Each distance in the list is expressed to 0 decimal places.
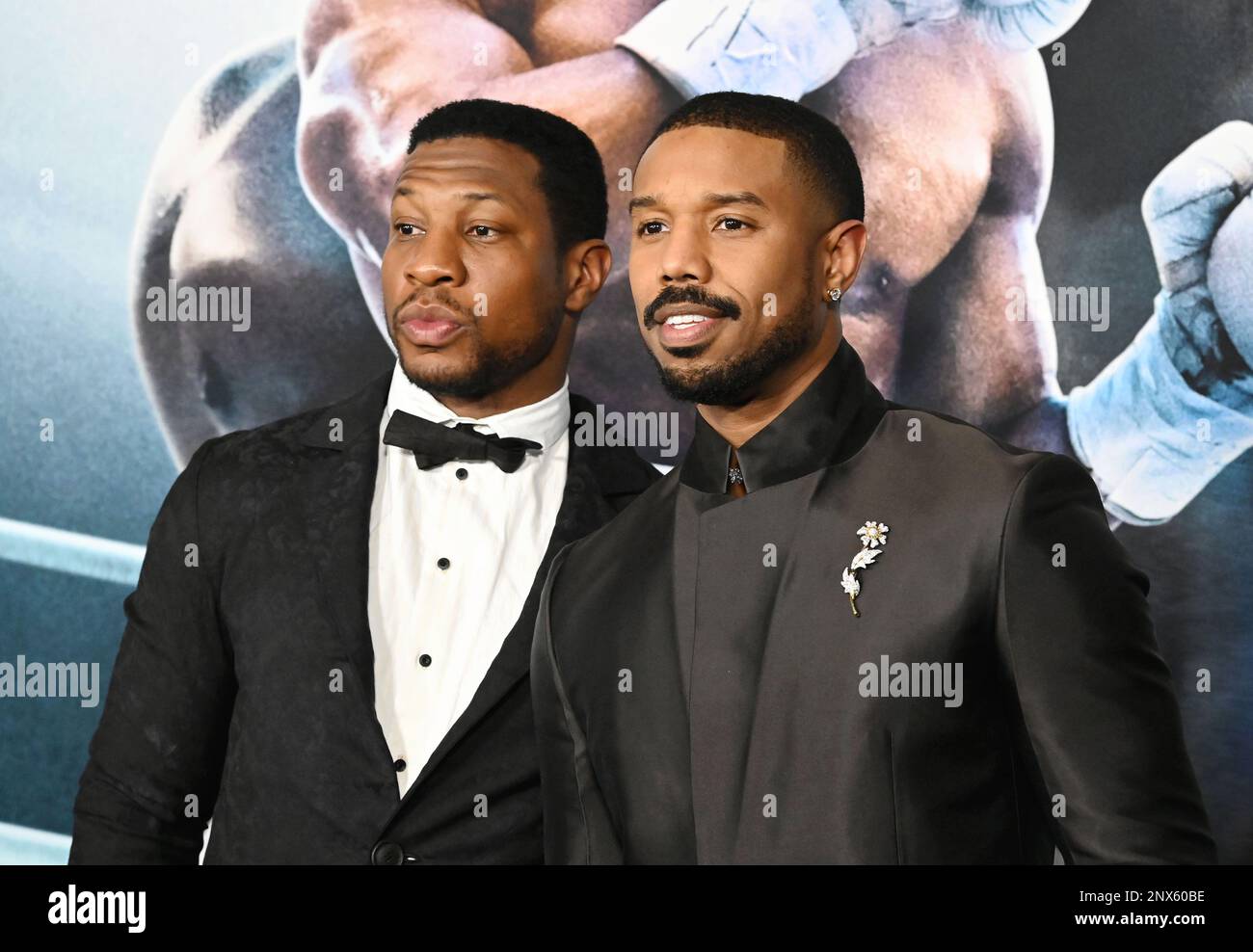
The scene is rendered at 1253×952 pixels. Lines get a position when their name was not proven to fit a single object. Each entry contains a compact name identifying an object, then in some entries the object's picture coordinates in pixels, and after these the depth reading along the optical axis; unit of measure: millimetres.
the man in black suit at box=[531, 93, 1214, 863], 2113
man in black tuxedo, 2547
